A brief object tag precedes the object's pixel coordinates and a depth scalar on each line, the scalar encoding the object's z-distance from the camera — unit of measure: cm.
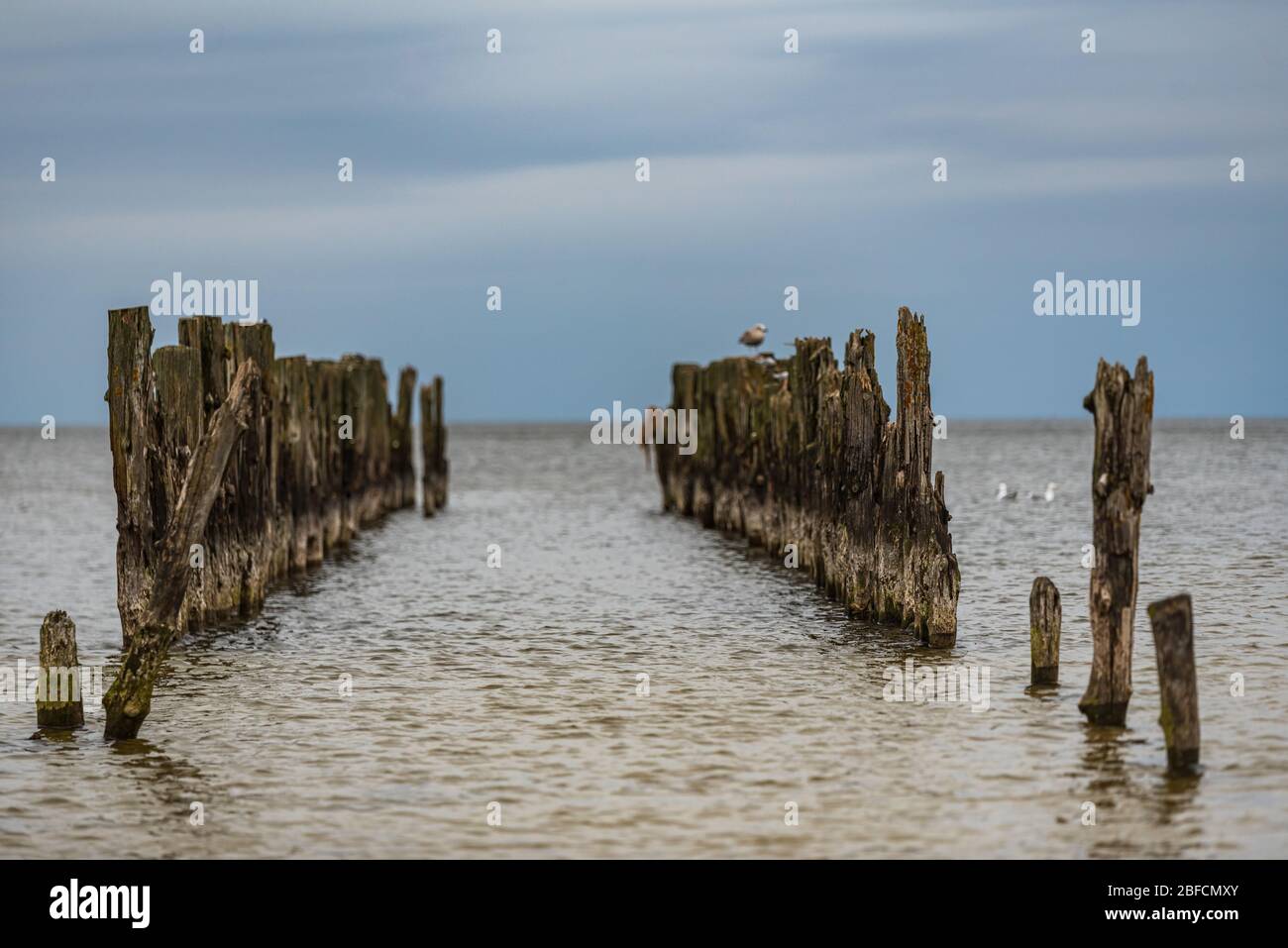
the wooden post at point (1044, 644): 1229
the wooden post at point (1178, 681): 899
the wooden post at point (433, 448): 3616
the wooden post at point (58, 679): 1092
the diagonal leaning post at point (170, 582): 1085
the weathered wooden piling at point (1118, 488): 989
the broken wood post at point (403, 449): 3575
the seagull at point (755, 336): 2667
